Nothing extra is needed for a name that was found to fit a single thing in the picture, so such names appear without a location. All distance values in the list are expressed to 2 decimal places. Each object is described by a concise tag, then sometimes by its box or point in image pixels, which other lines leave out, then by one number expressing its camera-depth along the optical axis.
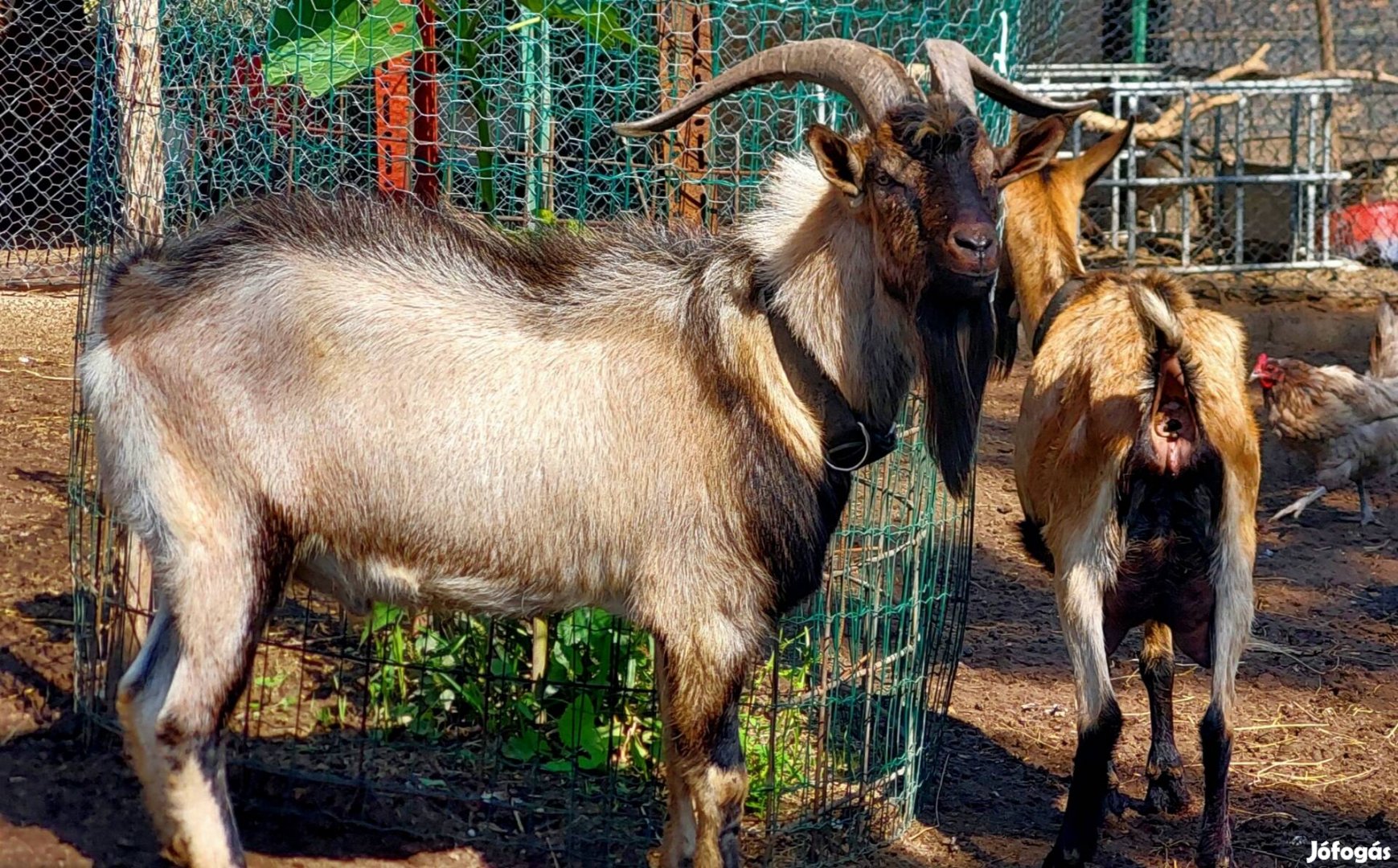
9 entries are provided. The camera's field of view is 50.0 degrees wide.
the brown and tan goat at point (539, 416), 3.62
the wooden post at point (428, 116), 4.35
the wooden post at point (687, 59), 4.29
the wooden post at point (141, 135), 4.57
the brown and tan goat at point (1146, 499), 4.31
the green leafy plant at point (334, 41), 4.18
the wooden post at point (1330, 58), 11.98
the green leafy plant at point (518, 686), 4.49
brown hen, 7.82
